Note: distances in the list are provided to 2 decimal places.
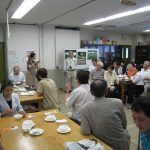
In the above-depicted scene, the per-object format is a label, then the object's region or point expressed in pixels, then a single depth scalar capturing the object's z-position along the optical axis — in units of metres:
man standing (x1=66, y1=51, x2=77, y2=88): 7.55
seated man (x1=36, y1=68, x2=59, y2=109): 3.40
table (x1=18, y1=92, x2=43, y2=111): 3.39
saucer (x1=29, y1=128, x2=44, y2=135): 1.92
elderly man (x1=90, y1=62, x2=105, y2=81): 5.76
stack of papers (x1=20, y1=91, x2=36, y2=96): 3.83
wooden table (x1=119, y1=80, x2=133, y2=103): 5.73
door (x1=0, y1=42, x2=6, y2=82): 7.06
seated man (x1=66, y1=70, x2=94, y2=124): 2.56
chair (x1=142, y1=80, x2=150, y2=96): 4.89
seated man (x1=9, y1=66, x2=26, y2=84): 5.14
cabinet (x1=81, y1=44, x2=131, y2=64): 9.28
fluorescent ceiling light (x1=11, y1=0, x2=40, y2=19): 4.22
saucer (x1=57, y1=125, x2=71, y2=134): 1.96
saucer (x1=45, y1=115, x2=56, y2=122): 2.30
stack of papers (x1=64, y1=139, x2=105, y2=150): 1.56
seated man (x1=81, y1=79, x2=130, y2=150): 1.86
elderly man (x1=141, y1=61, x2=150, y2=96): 5.21
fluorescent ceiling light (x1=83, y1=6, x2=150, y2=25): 4.77
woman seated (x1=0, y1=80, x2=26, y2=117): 2.64
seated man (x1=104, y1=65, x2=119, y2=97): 5.59
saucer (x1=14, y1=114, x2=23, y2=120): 2.38
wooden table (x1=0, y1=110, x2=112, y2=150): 1.69
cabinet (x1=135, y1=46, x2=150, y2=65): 10.22
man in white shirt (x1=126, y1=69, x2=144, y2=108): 5.36
